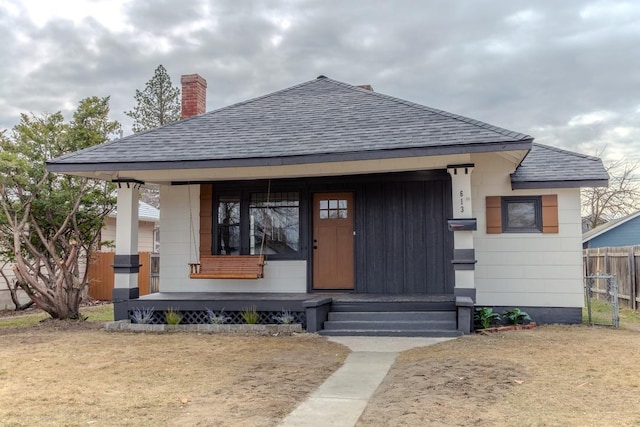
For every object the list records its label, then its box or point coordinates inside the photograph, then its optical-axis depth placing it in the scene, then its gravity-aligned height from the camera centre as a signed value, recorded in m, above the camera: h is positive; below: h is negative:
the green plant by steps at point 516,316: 8.66 -1.15
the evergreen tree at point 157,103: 30.41 +8.46
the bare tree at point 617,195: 28.78 +2.89
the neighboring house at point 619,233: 22.33 +0.59
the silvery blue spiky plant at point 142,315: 8.83 -1.13
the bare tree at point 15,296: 12.66 -1.17
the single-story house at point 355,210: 8.23 +0.69
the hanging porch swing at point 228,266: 9.53 -0.33
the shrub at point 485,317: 8.27 -1.13
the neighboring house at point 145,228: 17.31 +0.72
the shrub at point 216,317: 8.57 -1.14
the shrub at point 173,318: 8.59 -1.15
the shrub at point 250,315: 8.38 -1.08
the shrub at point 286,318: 8.31 -1.12
